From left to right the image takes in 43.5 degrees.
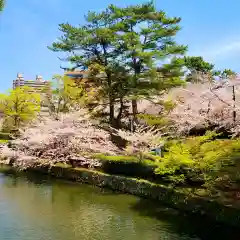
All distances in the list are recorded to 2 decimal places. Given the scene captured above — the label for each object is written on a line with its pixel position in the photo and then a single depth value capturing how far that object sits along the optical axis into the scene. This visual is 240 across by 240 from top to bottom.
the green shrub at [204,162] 7.51
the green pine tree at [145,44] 18.50
